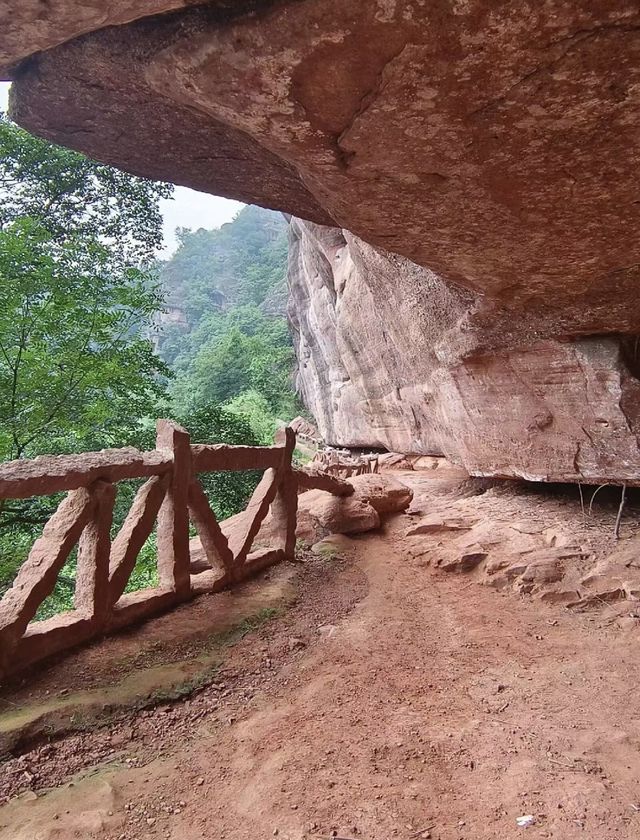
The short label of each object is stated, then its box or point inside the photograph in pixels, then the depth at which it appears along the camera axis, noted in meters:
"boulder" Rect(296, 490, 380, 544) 6.93
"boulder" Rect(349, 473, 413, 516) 7.52
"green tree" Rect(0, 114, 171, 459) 8.44
